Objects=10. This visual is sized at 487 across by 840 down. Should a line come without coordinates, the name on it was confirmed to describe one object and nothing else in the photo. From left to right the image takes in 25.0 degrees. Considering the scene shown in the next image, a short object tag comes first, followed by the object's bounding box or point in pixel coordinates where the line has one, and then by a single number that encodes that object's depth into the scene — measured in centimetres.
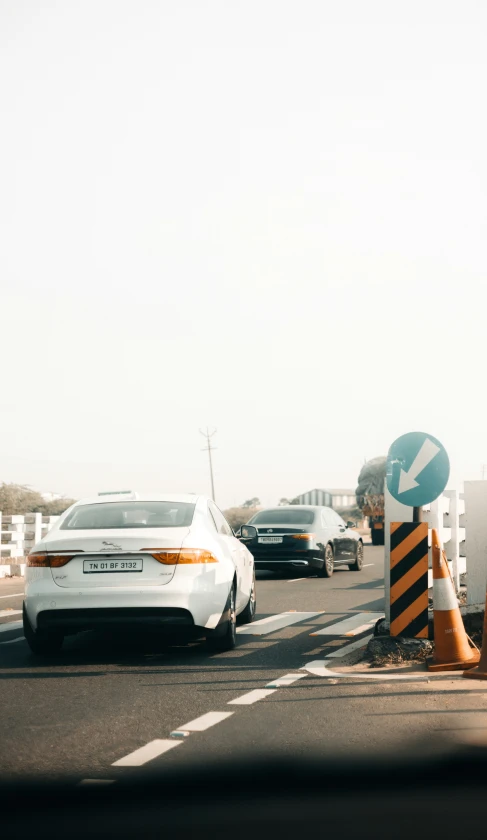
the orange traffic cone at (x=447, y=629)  896
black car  2216
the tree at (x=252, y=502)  15401
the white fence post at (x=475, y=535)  1204
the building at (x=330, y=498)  14335
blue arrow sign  975
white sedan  948
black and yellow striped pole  970
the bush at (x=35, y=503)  5884
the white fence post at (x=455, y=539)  1459
